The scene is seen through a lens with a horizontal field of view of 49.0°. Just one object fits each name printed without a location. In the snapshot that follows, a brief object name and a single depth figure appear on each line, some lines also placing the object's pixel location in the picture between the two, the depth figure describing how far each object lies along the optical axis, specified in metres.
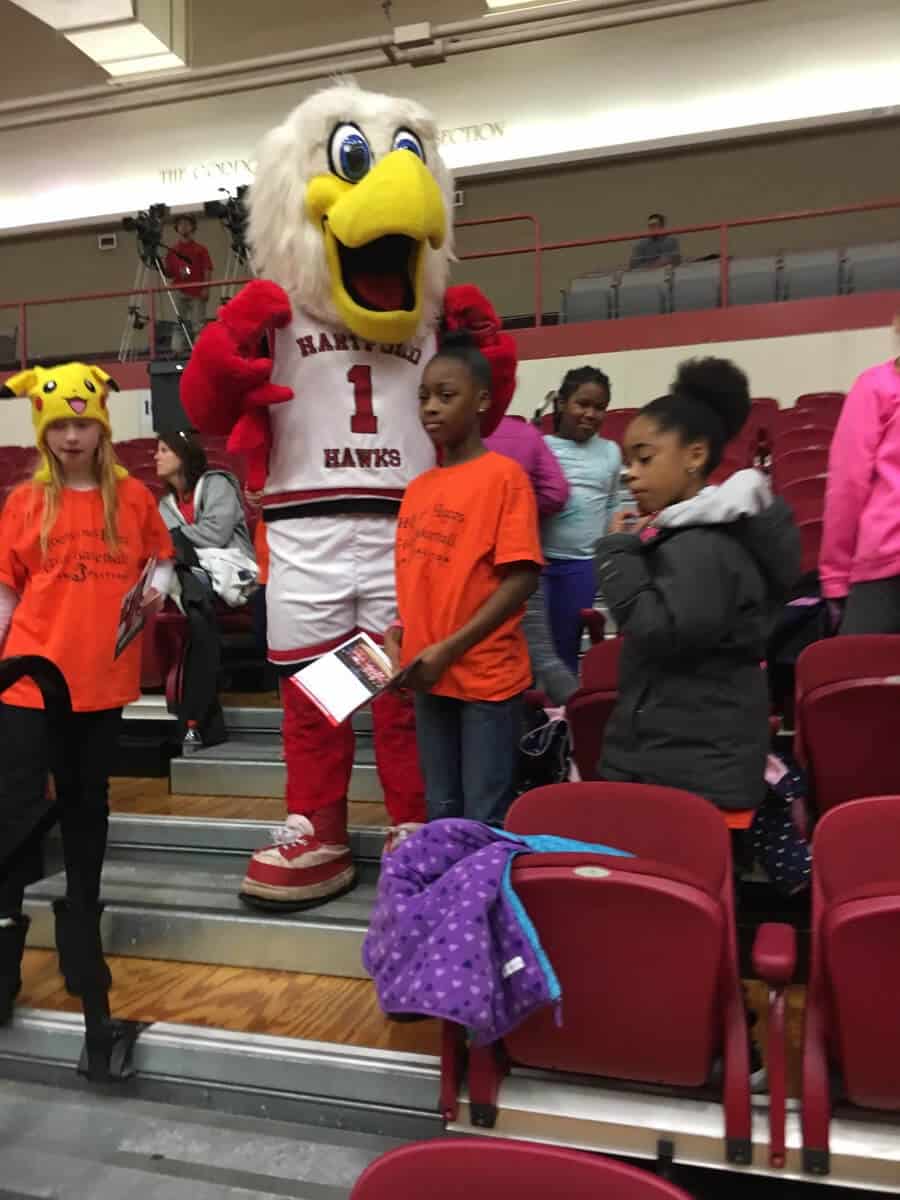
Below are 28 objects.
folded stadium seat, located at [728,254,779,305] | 7.86
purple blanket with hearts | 1.26
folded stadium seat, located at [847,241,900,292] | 7.58
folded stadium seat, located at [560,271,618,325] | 8.10
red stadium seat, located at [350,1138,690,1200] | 0.83
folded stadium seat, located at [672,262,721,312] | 7.78
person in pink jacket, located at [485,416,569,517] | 2.61
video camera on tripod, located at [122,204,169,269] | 8.77
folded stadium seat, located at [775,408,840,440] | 5.41
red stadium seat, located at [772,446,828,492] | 4.36
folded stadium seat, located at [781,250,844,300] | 7.75
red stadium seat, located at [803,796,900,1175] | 1.22
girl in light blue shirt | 2.92
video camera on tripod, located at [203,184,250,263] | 7.66
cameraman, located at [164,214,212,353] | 9.48
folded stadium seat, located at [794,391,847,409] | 5.78
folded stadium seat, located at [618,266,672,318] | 7.90
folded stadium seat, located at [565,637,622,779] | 2.03
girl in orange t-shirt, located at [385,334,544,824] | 1.88
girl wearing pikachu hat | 2.04
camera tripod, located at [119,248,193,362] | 8.92
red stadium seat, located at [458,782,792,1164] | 1.28
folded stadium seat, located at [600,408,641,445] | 5.79
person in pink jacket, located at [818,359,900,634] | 2.16
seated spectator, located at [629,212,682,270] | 8.65
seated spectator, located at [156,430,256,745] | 3.04
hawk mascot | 2.08
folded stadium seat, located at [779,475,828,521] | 3.68
